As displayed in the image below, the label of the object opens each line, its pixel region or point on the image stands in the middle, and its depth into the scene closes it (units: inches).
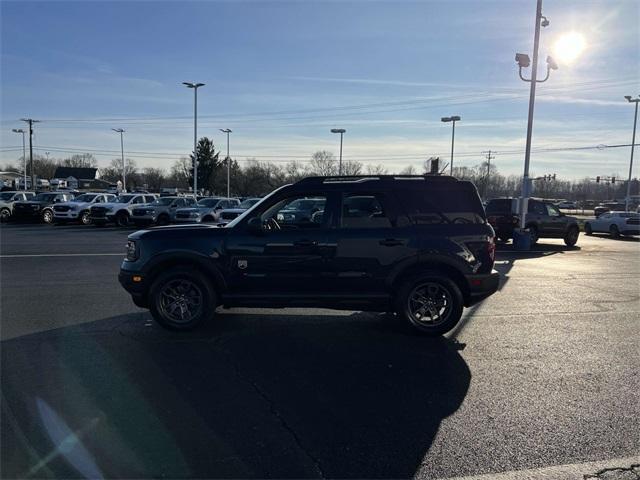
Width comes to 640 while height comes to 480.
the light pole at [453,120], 1793.8
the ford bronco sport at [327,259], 242.8
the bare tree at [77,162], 6067.9
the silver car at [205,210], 936.3
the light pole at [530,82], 711.7
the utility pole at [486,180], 3481.8
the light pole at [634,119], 1692.3
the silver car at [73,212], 1047.0
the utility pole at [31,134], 2650.1
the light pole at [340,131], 1983.9
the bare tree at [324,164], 3257.9
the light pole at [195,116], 1648.6
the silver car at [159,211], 1002.1
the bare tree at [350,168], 3211.6
